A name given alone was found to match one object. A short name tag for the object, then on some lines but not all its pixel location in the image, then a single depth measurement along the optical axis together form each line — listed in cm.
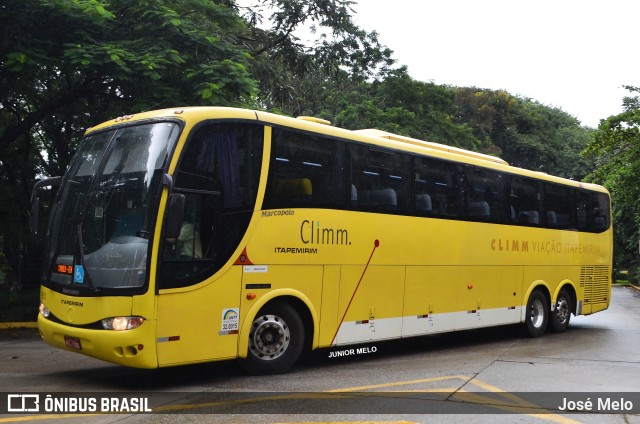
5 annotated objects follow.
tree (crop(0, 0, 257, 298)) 1321
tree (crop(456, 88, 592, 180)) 4666
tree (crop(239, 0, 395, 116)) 2217
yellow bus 766
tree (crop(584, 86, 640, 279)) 2642
